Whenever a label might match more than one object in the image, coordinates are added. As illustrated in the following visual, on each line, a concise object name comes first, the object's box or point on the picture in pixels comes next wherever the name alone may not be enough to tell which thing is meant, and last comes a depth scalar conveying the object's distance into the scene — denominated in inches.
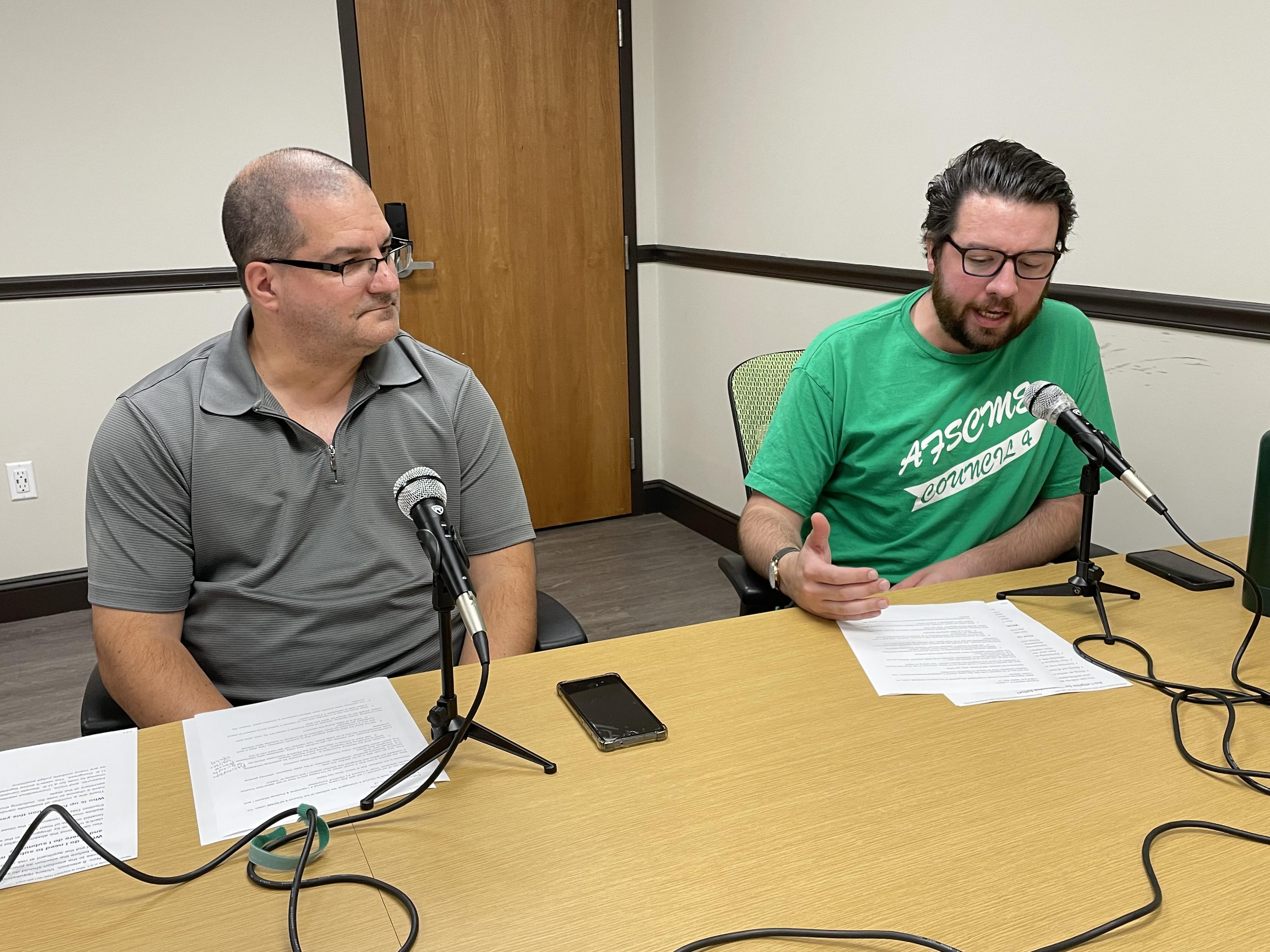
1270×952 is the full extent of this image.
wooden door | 139.9
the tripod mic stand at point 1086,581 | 56.1
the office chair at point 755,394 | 81.3
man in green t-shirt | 68.5
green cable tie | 36.3
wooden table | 34.0
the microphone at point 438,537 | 38.1
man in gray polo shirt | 58.2
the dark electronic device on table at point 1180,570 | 60.9
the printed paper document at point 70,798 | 37.6
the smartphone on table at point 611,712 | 44.8
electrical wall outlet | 128.5
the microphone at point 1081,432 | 50.6
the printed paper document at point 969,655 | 49.7
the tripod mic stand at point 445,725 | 40.8
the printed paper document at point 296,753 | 40.7
